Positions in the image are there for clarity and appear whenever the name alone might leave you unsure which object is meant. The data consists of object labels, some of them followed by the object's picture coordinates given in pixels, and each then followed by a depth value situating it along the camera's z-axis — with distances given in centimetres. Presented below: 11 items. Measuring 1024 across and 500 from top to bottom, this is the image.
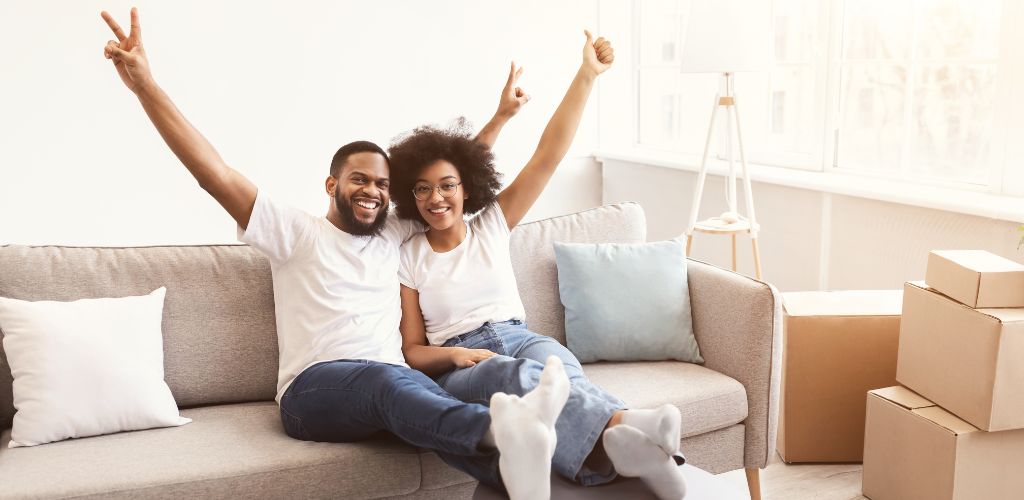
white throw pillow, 197
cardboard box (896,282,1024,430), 211
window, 295
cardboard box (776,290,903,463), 261
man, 162
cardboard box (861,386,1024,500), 219
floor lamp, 312
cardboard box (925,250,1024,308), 215
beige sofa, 187
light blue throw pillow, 248
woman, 191
